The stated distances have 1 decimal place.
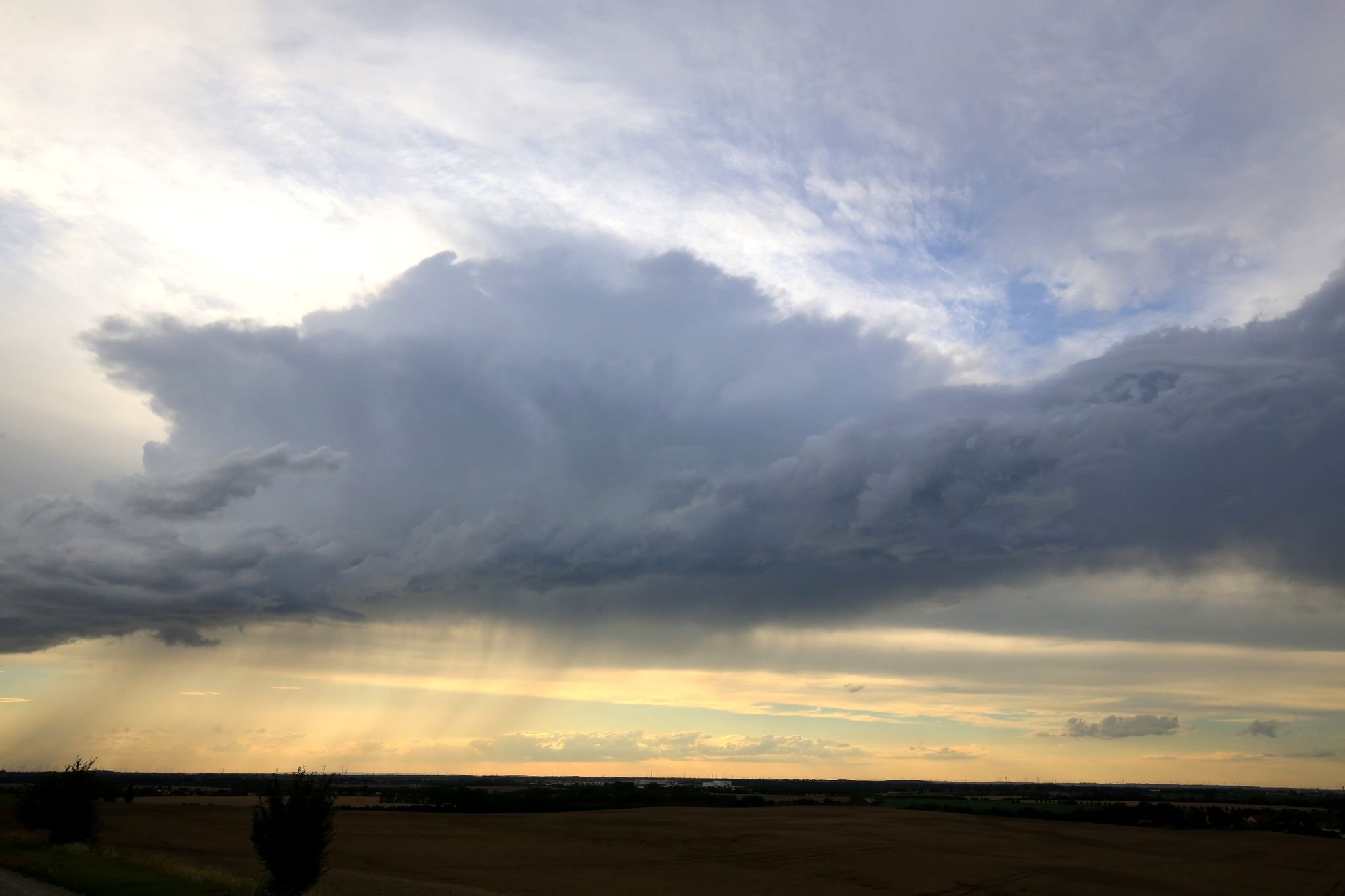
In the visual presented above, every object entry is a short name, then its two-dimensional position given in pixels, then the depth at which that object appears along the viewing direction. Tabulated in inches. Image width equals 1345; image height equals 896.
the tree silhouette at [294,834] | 1626.5
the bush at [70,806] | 2664.9
